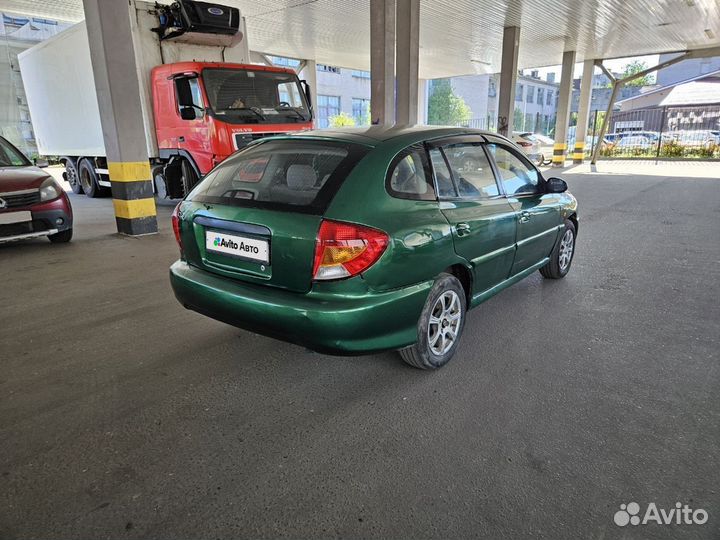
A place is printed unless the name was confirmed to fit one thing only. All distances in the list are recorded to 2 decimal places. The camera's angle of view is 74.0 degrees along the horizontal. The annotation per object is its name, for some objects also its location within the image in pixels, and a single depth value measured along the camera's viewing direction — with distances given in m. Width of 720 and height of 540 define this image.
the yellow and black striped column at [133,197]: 7.11
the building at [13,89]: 23.31
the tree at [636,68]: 71.56
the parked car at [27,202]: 5.91
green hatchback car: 2.46
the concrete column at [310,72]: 22.69
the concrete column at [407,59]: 11.41
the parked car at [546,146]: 30.83
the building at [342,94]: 41.59
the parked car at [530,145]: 20.91
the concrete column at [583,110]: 23.34
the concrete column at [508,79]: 16.48
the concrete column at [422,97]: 30.64
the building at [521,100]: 56.62
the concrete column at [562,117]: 21.67
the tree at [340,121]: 32.81
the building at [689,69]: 54.28
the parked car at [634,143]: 28.22
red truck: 7.89
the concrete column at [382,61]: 10.72
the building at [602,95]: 60.47
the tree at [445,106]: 47.94
